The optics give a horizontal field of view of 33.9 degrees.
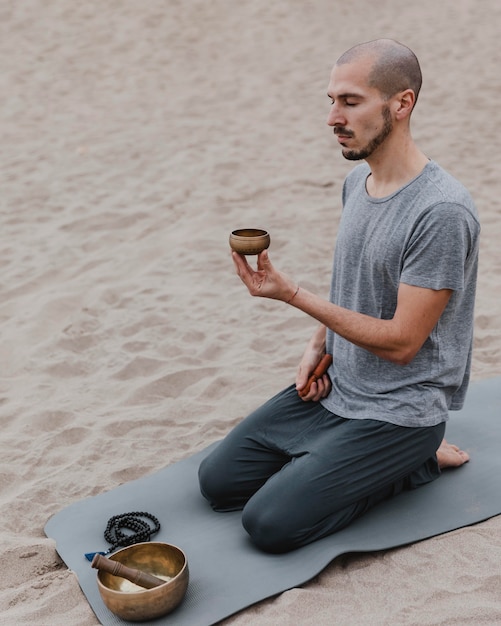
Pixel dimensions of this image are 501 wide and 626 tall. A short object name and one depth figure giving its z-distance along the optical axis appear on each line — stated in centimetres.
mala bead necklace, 290
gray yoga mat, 262
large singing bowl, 246
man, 262
